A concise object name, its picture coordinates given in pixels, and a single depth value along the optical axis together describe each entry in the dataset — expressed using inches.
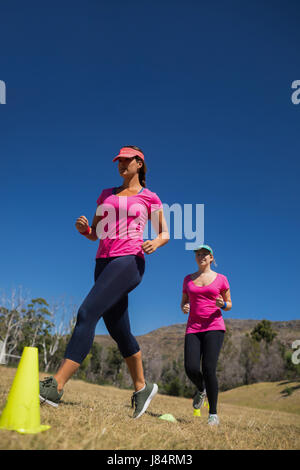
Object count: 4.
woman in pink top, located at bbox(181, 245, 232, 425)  193.8
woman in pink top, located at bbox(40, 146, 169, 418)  127.1
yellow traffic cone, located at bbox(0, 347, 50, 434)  86.6
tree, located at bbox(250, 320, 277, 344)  1600.0
